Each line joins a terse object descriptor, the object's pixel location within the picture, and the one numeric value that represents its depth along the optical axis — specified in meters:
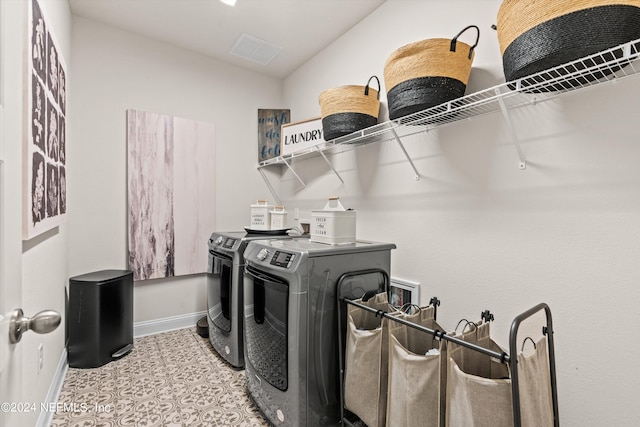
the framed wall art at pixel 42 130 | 1.29
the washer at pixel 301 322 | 1.51
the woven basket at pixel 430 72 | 1.49
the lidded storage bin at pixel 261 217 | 2.59
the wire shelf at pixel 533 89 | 1.05
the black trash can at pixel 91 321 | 2.24
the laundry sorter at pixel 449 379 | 0.96
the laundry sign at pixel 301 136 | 2.80
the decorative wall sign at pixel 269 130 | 3.49
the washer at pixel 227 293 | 2.21
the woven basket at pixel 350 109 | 2.10
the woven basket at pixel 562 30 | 0.96
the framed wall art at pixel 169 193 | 2.79
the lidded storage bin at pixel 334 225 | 1.81
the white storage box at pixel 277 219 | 2.57
